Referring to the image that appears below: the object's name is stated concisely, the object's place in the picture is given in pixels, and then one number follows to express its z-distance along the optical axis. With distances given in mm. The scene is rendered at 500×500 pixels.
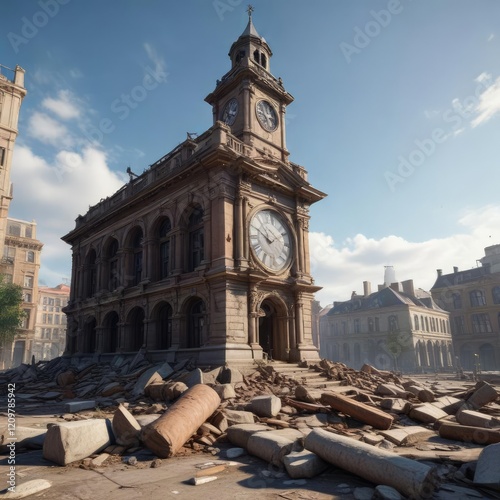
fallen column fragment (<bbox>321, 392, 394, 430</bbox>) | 9148
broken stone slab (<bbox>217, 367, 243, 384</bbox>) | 13672
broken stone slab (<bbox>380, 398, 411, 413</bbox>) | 11016
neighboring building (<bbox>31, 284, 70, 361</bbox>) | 82938
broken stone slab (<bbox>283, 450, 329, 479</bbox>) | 6035
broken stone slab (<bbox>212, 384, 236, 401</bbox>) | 11640
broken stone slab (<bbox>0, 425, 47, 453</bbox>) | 7434
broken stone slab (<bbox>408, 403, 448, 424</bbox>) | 10273
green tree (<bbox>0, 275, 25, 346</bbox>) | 39125
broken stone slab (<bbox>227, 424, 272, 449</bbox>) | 7773
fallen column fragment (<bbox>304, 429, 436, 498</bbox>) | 5082
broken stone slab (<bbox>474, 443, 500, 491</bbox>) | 5281
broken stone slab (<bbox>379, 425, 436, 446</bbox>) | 8117
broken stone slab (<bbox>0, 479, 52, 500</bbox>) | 5000
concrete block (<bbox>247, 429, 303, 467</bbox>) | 6652
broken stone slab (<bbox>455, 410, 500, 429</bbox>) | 9312
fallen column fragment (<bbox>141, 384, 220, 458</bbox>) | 7180
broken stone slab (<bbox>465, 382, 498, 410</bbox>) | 11758
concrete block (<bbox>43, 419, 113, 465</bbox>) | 6680
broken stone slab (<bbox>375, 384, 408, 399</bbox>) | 13414
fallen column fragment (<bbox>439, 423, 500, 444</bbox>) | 8102
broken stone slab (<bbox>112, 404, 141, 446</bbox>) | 7559
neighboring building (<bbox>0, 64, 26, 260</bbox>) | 39281
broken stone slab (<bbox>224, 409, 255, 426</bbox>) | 9231
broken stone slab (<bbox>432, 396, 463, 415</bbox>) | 11727
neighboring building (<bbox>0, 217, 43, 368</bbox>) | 56719
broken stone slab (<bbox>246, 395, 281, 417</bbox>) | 10023
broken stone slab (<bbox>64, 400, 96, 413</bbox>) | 11764
